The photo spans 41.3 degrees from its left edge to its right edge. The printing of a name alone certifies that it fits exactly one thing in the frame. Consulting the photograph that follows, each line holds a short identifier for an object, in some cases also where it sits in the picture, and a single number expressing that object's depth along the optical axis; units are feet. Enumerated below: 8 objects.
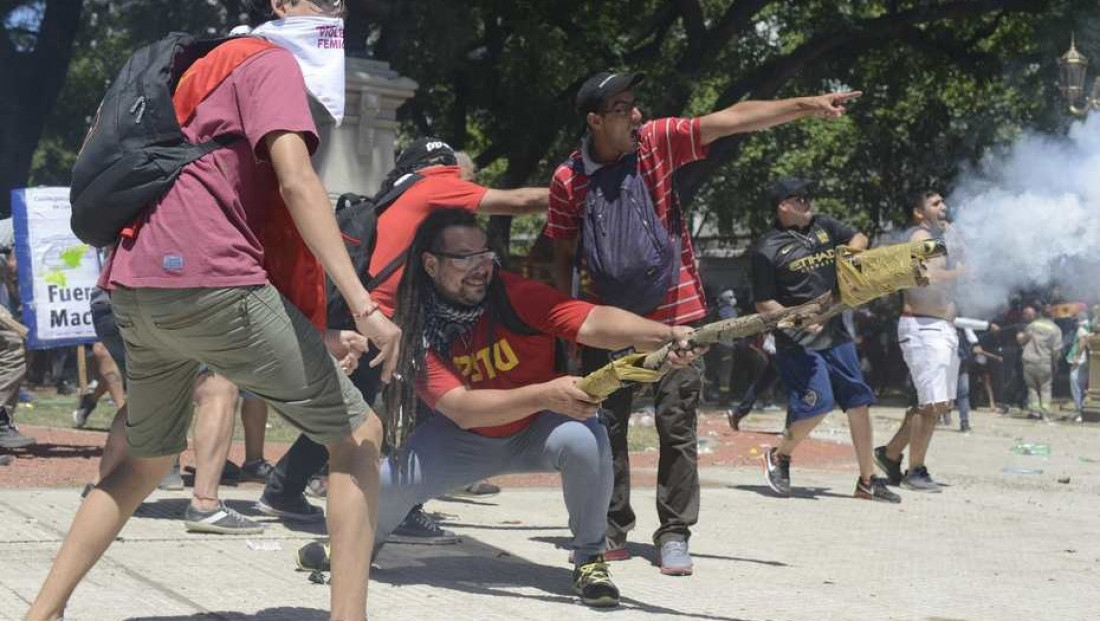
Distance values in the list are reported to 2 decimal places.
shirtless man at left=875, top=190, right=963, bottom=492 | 29.27
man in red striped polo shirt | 18.47
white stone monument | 35.32
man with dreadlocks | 16.17
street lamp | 54.08
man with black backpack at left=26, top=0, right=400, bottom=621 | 12.14
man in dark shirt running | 27.20
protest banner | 29.01
